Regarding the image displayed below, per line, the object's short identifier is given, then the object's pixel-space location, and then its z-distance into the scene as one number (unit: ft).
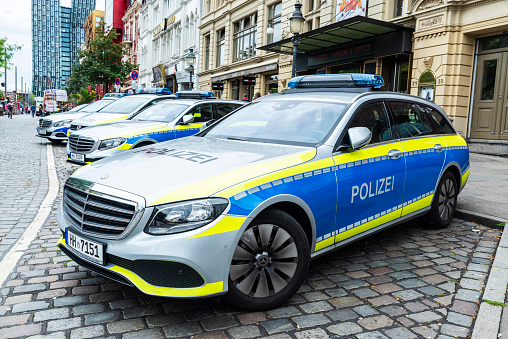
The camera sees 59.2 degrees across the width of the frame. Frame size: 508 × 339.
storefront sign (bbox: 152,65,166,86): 143.84
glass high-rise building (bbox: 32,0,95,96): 571.77
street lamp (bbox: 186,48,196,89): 72.58
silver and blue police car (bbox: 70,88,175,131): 36.42
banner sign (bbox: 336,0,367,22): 58.49
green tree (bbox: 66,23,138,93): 105.50
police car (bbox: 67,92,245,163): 26.20
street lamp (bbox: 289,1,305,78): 45.16
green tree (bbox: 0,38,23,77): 179.73
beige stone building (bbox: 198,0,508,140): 45.24
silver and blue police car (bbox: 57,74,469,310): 9.16
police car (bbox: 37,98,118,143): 46.98
